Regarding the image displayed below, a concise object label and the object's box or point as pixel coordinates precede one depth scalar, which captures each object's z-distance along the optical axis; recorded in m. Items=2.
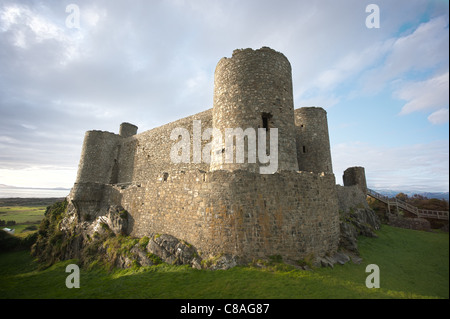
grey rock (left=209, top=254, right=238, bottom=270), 7.08
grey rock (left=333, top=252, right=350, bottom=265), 8.04
